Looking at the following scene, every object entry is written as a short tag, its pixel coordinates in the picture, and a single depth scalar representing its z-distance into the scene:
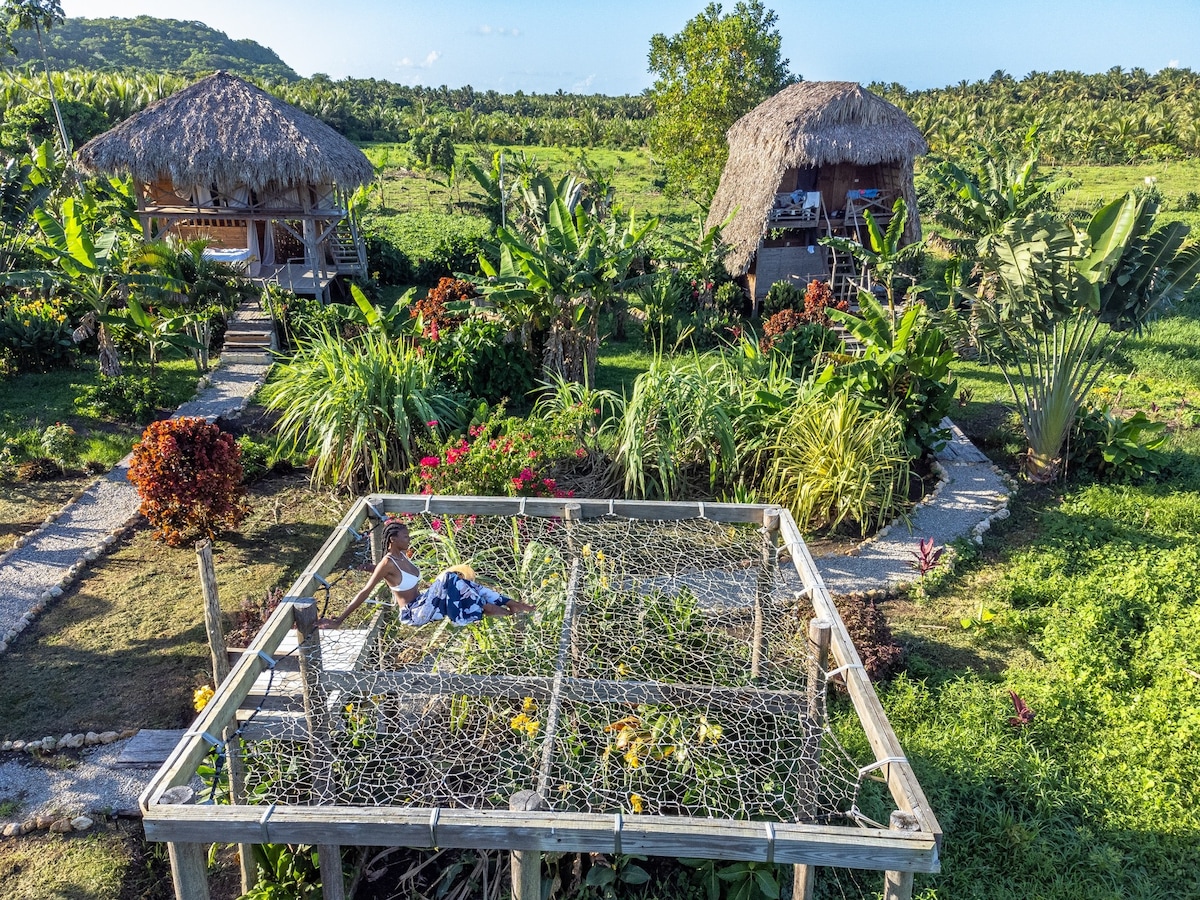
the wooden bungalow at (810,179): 13.66
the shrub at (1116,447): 8.24
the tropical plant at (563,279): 9.33
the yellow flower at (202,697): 4.86
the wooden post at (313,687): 3.77
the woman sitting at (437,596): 4.08
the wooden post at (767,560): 4.96
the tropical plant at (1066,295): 7.04
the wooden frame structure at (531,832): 2.64
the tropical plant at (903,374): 8.03
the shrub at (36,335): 10.77
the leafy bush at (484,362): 9.61
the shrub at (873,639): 5.48
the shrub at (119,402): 9.67
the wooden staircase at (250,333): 11.97
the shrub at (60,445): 8.70
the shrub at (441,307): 10.52
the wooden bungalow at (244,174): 13.55
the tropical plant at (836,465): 7.25
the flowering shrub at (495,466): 6.82
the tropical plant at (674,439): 7.39
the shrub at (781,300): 13.24
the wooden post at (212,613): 4.98
